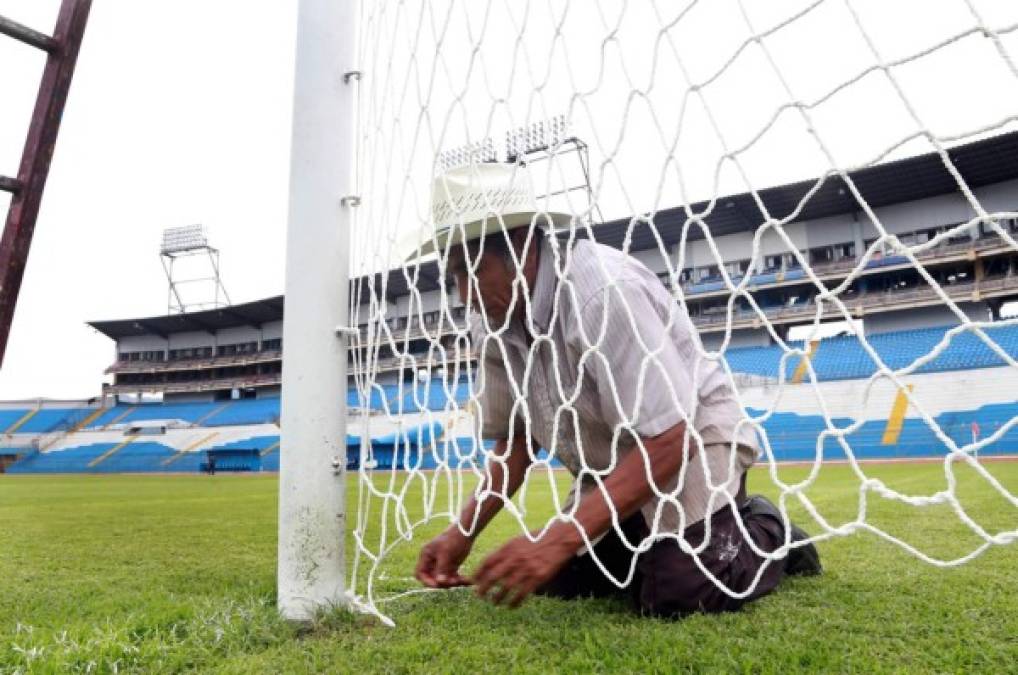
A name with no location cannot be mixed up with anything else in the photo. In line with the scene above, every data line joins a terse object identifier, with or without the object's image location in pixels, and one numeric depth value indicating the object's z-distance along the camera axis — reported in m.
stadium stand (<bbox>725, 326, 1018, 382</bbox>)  16.43
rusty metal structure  1.34
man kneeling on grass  1.28
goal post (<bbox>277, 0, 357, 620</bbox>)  1.54
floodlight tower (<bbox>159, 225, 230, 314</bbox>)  31.67
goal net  0.98
